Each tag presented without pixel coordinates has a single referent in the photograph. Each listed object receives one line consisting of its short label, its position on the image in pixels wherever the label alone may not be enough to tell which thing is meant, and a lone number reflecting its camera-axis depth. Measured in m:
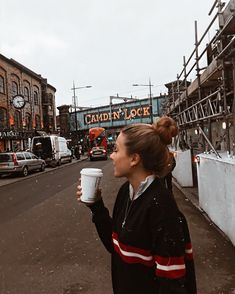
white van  19.61
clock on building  20.27
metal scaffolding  3.79
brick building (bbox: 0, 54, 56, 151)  20.22
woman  1.11
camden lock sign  35.03
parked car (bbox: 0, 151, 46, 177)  14.25
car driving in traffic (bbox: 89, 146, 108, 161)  24.89
